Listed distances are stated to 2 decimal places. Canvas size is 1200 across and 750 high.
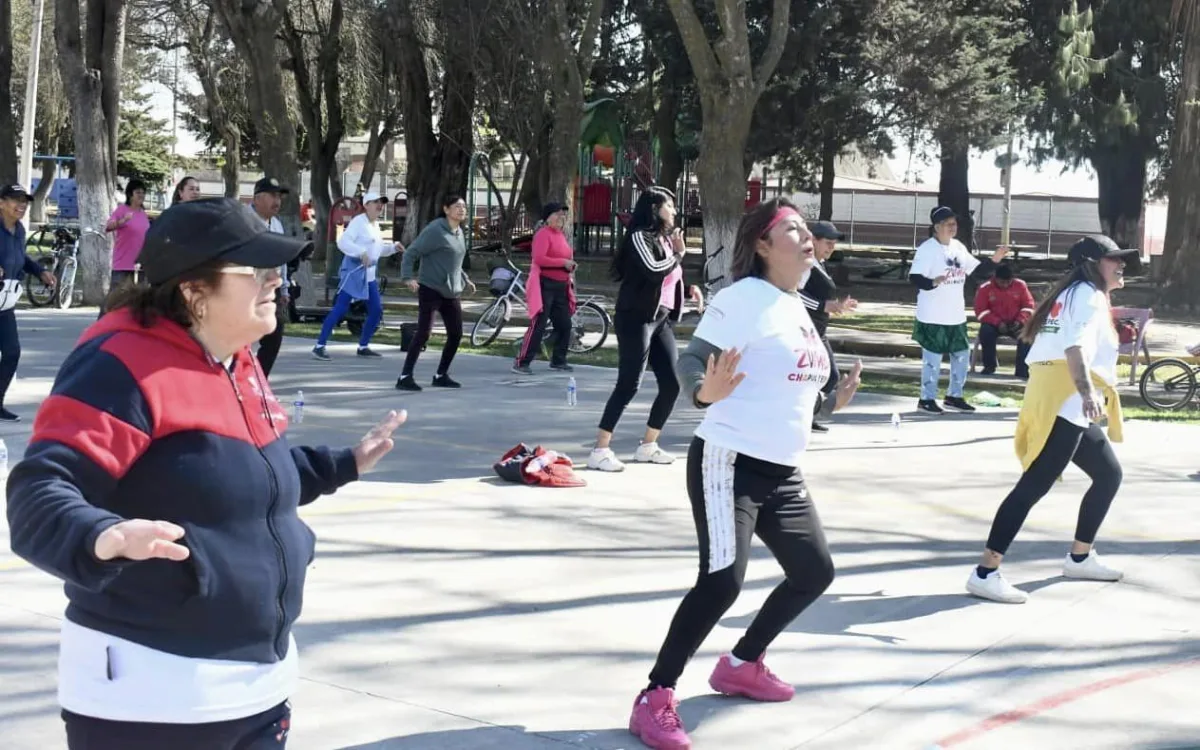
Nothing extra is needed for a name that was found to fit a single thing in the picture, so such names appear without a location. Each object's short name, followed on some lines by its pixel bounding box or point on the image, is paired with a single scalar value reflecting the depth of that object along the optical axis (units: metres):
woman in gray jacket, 13.55
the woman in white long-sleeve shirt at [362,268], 15.69
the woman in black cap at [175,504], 2.68
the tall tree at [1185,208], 25.25
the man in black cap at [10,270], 10.91
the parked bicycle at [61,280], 20.97
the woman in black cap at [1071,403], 6.88
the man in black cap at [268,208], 12.43
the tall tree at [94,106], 20.78
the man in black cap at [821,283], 9.60
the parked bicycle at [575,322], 17.91
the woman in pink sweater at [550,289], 15.23
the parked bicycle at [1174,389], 14.82
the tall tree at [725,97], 20.84
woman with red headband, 4.84
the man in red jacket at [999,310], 16.91
